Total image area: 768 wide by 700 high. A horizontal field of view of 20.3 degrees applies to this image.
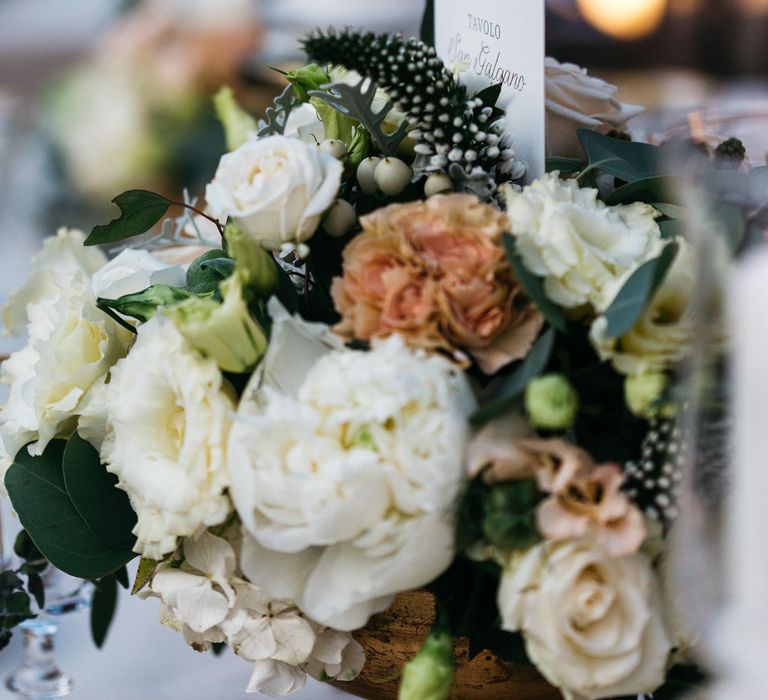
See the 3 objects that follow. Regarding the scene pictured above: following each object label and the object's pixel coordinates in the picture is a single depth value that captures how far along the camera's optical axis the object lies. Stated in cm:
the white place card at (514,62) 83
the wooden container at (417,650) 78
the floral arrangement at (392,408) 70
